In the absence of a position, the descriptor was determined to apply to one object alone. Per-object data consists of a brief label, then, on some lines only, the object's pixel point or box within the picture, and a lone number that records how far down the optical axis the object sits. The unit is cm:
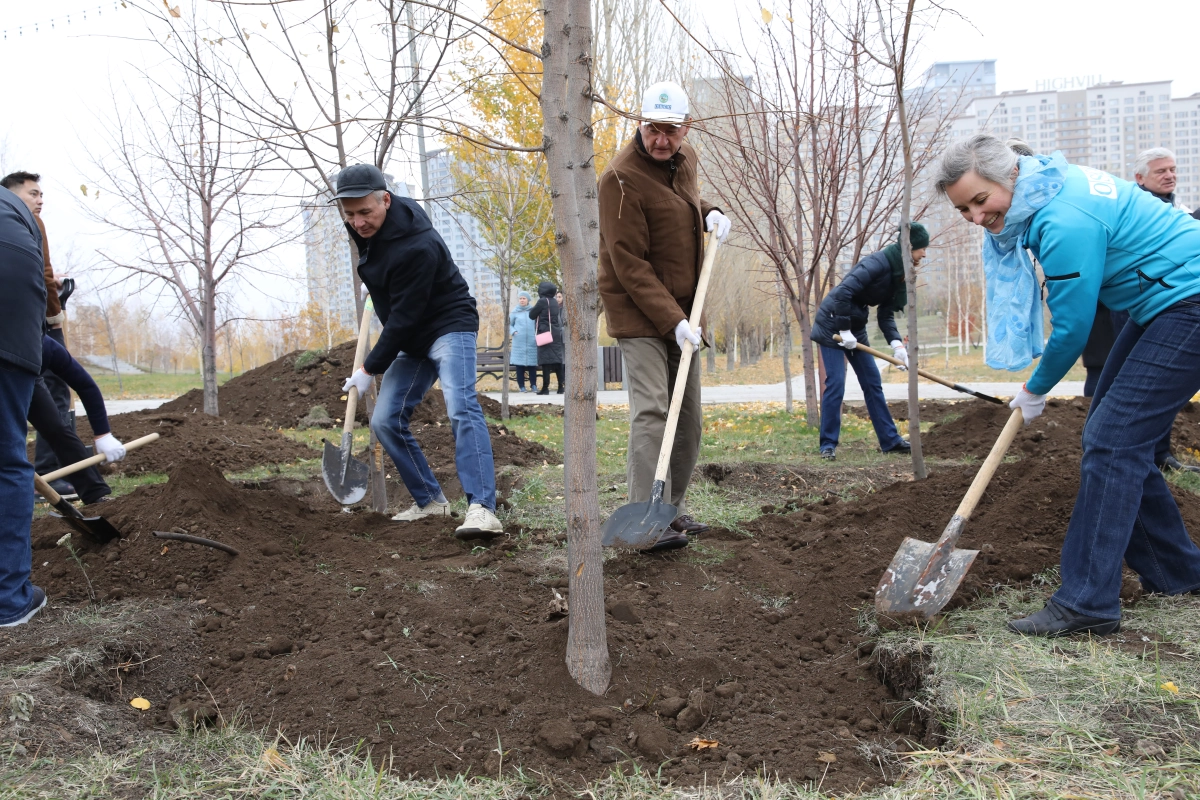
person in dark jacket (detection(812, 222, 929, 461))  629
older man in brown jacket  363
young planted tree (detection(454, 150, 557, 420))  1027
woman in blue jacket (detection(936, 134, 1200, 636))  247
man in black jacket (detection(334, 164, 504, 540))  397
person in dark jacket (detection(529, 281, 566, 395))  1342
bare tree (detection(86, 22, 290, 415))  869
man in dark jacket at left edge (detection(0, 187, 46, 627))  287
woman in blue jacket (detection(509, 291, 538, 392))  1512
